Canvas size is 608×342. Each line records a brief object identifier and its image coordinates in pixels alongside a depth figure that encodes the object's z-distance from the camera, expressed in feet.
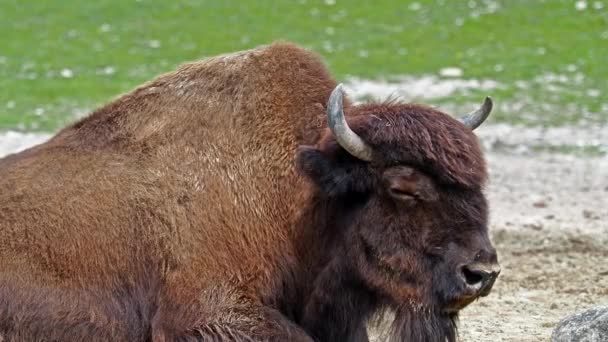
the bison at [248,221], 41.01
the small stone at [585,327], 46.44
